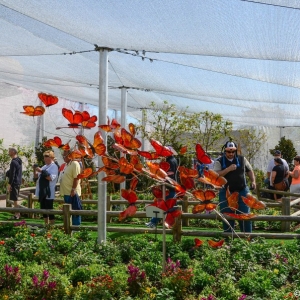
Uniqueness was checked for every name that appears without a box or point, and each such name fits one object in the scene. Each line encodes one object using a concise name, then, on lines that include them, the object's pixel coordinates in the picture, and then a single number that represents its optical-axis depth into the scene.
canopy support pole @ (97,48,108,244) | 5.46
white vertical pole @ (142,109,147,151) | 14.13
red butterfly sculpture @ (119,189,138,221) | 3.27
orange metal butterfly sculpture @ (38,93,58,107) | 3.52
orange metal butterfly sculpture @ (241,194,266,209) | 3.07
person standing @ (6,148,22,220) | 8.59
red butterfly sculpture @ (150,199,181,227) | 3.30
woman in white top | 7.70
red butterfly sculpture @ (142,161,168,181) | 3.04
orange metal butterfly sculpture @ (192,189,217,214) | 2.95
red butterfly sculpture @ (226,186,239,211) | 3.14
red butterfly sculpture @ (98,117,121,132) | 3.53
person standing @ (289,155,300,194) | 9.60
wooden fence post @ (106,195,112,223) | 8.65
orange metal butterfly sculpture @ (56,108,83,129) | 3.38
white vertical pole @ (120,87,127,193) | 9.34
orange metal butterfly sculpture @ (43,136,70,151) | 3.44
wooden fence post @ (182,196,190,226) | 8.48
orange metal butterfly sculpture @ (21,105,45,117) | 3.44
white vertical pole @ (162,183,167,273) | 3.80
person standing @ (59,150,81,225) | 7.12
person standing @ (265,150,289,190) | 10.46
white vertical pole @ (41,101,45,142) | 16.60
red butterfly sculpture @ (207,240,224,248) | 3.42
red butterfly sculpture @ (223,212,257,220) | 3.22
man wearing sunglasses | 5.86
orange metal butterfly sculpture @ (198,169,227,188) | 2.88
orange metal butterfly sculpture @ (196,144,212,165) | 3.01
